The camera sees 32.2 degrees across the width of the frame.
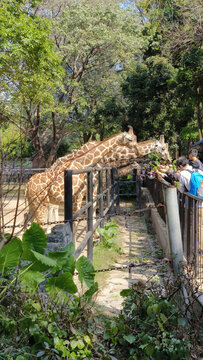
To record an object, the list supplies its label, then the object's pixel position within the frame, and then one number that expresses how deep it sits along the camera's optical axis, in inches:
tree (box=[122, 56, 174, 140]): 677.3
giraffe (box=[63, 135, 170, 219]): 369.4
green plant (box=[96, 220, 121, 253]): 248.8
